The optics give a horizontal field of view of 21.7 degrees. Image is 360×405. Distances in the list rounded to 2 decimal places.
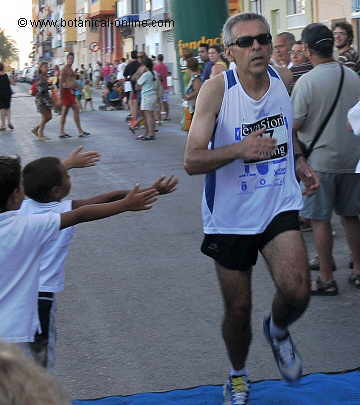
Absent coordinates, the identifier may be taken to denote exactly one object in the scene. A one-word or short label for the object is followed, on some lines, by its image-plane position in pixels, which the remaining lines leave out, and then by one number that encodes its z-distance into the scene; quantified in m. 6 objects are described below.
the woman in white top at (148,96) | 19.50
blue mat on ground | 4.52
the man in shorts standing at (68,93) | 20.33
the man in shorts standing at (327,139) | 6.30
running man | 4.09
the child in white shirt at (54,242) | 3.96
